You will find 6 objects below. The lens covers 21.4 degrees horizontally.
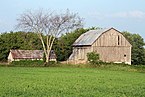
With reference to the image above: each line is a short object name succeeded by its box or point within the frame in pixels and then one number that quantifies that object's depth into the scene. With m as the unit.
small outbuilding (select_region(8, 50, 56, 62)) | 90.00
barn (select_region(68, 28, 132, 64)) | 77.06
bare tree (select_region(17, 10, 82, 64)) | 77.62
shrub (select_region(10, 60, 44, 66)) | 73.00
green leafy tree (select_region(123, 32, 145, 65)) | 97.21
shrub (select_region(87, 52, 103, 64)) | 71.09
